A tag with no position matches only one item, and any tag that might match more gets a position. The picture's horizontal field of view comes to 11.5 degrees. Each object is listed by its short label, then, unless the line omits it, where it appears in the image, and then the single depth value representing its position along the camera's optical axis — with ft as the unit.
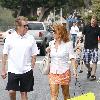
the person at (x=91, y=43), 41.68
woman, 25.67
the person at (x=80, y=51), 41.99
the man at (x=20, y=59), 24.77
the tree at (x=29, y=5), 189.30
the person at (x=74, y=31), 90.98
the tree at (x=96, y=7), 97.52
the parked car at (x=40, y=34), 73.56
